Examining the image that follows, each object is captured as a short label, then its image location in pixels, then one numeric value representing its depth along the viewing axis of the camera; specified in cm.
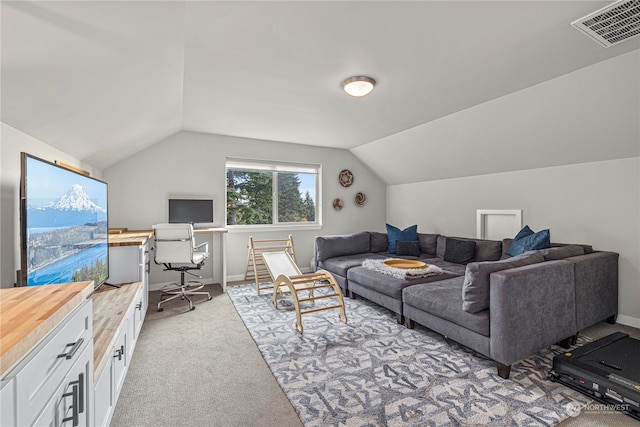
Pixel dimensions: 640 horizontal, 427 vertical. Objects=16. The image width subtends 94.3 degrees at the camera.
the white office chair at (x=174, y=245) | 368
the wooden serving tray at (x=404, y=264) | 351
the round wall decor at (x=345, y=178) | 607
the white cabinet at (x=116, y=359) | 145
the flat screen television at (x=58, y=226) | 143
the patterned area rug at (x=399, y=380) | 179
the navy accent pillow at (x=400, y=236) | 496
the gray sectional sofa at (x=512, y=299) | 215
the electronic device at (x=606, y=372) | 179
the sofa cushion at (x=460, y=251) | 412
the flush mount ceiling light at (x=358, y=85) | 280
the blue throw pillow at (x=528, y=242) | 309
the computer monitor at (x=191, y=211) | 453
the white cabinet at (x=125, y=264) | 283
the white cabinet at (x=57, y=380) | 72
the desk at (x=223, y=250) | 423
